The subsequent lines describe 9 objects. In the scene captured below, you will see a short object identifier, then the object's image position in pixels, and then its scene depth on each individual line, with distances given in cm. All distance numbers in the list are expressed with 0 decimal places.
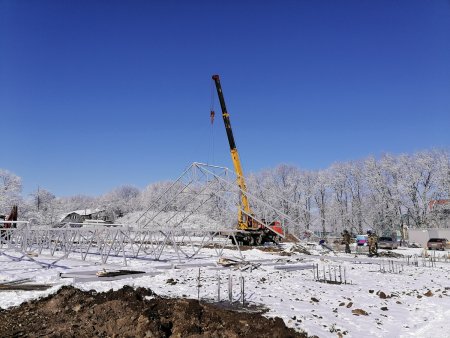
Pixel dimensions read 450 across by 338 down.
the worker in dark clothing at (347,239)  2889
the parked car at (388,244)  3712
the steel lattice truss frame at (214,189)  2666
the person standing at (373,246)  2688
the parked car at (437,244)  3516
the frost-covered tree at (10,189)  5941
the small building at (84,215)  7875
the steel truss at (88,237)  1877
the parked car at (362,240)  4292
